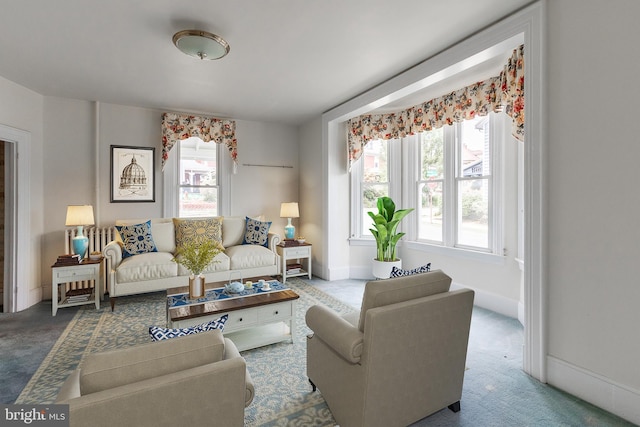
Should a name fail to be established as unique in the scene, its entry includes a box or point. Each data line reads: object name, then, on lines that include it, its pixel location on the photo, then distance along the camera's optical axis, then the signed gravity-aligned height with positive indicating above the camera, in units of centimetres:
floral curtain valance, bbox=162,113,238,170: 452 +128
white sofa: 360 -64
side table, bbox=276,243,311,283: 471 -65
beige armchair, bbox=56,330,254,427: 90 -55
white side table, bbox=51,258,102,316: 343 -72
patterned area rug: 186 -118
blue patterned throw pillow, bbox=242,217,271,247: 471 -31
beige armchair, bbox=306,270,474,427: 149 -73
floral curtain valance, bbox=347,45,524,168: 265 +124
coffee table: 235 -81
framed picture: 436 +57
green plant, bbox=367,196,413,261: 415 -16
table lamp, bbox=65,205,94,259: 369 -9
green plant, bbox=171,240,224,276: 262 -39
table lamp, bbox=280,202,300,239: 503 +0
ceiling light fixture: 244 +141
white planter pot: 415 -75
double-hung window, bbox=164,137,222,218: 471 +53
